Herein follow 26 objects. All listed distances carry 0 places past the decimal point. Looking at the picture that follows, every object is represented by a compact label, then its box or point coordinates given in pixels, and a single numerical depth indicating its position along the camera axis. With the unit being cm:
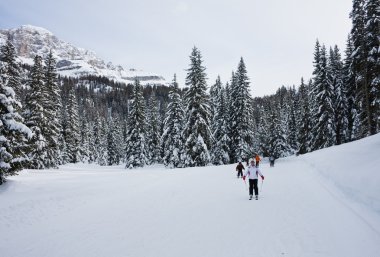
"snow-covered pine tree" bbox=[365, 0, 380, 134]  2583
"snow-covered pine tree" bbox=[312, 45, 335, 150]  3800
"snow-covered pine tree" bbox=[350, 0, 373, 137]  2780
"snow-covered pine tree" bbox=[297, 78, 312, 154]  4594
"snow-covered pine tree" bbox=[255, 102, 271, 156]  6086
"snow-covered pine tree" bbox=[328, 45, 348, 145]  3906
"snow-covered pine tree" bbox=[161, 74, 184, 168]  3744
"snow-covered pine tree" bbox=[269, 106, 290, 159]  5114
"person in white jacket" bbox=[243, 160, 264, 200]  1283
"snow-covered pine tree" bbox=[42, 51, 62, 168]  3086
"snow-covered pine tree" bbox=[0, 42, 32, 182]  1443
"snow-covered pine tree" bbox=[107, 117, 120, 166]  6579
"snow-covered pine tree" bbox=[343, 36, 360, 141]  3631
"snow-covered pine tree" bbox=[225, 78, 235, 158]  4108
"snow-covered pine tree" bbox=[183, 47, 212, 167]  3378
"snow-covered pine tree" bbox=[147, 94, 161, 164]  5234
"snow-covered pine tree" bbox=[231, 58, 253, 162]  3966
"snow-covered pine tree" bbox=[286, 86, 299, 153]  6169
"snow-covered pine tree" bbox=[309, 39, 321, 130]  4046
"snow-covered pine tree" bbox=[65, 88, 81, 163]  4972
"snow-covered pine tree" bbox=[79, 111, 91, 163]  6894
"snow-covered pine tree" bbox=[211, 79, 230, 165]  4066
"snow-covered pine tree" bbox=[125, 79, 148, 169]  4256
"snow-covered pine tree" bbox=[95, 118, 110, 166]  7238
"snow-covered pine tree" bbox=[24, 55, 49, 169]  2880
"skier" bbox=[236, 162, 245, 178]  2079
